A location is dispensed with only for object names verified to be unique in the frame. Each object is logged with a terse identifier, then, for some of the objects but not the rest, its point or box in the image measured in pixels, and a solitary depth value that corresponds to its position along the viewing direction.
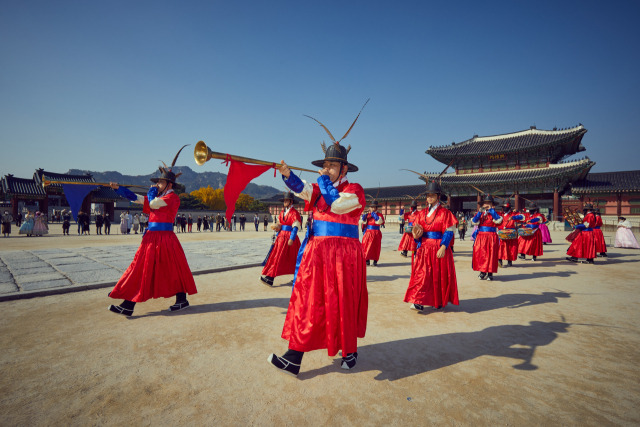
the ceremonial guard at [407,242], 9.67
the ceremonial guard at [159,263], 3.77
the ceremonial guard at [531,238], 9.62
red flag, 2.63
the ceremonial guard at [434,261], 4.26
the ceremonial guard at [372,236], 8.18
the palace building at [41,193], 27.94
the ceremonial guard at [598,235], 9.32
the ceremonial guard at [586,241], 9.02
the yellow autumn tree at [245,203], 57.31
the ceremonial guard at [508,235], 7.85
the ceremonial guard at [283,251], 5.57
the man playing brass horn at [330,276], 2.46
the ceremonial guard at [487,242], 6.49
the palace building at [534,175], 25.91
